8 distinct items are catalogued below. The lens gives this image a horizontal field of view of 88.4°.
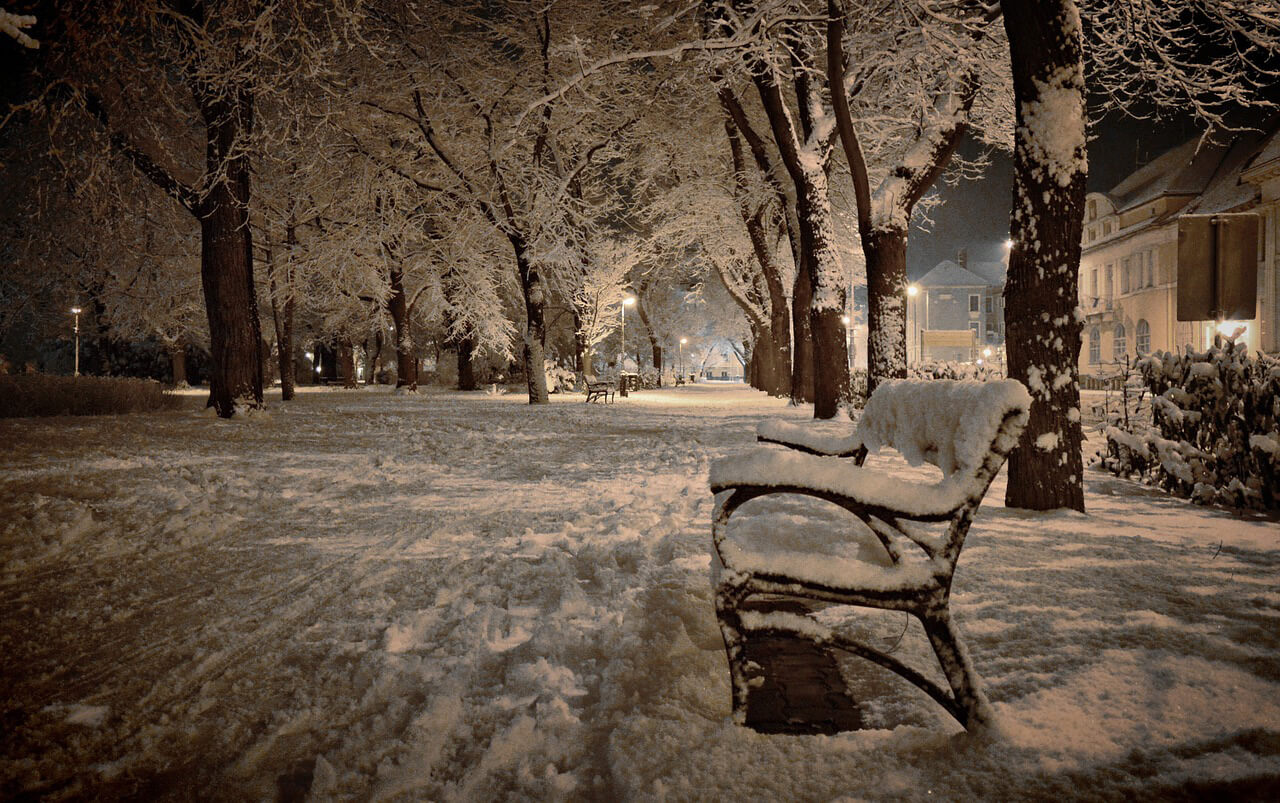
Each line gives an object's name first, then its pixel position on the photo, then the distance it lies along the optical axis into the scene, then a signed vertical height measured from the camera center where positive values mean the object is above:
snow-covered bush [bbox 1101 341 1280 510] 5.12 -0.55
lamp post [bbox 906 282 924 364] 63.16 +5.26
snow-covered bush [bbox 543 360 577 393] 28.31 -0.25
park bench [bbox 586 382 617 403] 21.30 -0.57
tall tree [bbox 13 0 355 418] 8.06 +4.20
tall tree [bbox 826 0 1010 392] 8.48 +3.93
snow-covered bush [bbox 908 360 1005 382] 11.71 -0.09
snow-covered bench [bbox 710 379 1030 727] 2.00 -0.60
